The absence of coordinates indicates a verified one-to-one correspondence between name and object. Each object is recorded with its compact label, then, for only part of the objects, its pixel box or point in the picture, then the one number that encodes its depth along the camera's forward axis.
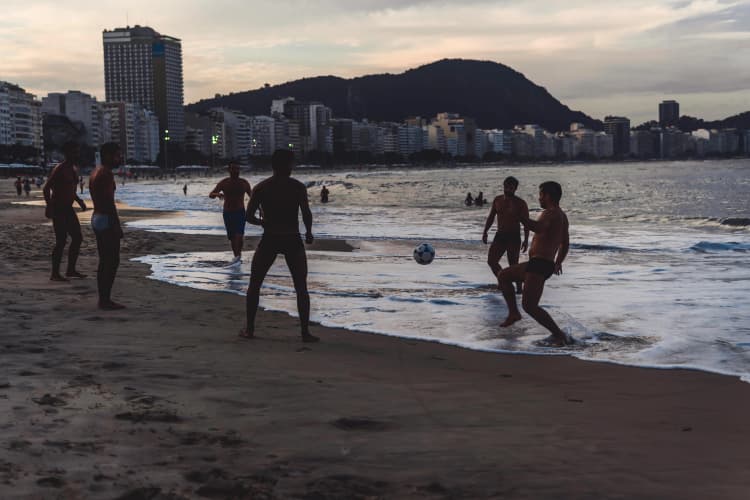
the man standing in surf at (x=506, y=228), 9.63
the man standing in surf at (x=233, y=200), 11.72
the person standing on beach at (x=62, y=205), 9.82
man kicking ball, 6.77
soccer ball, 11.96
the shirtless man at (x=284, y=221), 6.65
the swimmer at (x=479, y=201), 41.12
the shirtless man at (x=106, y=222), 7.91
